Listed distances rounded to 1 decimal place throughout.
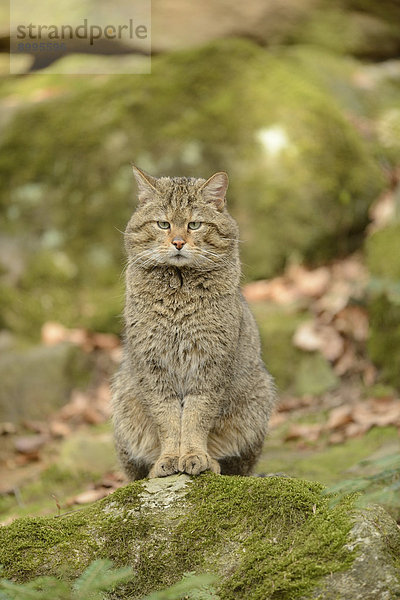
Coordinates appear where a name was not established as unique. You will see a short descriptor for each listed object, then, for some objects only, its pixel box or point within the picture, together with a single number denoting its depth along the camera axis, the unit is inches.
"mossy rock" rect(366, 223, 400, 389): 485.4
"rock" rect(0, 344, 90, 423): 550.0
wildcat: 294.2
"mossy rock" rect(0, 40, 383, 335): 608.4
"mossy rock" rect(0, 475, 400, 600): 201.8
